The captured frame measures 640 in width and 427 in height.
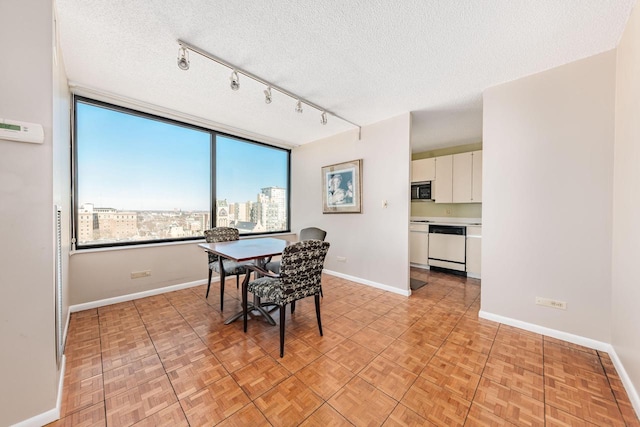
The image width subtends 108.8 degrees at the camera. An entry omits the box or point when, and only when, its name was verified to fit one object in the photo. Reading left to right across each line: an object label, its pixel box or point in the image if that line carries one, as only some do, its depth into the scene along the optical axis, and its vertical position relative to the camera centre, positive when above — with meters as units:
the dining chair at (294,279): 1.92 -0.60
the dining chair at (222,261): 2.72 -0.65
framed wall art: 3.78 +0.41
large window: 2.79 +0.46
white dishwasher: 4.12 -0.66
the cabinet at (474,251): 3.93 -0.70
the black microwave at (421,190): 4.81 +0.44
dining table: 2.16 -0.42
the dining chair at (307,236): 2.74 -0.39
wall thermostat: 1.15 +0.41
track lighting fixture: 1.85 +1.34
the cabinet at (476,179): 4.12 +0.59
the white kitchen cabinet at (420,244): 4.61 -0.68
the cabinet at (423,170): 4.74 +0.88
